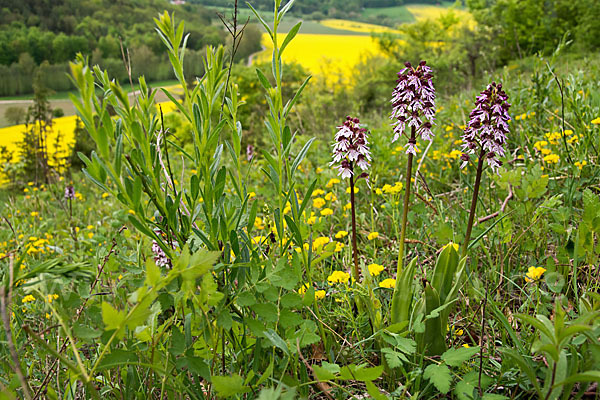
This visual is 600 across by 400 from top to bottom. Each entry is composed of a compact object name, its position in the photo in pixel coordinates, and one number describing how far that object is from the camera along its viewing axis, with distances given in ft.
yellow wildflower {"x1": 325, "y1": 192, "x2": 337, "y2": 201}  3.92
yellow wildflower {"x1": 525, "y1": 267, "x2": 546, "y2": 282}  2.56
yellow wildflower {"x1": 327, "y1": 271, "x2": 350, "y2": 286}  2.69
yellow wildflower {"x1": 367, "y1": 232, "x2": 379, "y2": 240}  3.21
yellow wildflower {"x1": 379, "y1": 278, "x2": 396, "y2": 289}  2.64
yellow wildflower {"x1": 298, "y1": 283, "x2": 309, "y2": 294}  2.60
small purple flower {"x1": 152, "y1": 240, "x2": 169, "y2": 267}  3.11
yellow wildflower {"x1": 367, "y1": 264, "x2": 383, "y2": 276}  2.76
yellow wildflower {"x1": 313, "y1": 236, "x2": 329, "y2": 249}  3.05
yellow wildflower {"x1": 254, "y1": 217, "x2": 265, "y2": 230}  3.86
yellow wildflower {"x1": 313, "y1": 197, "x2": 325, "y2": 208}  3.79
